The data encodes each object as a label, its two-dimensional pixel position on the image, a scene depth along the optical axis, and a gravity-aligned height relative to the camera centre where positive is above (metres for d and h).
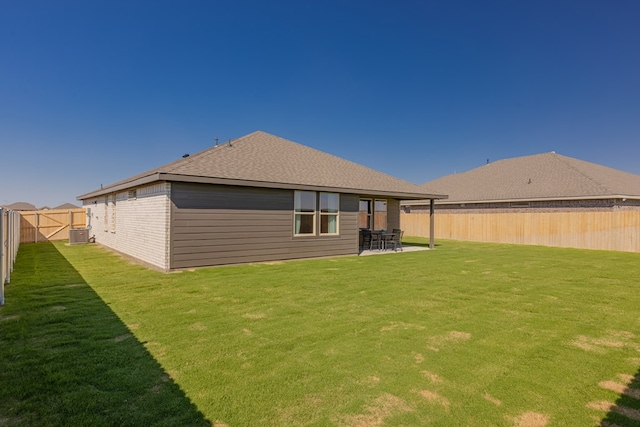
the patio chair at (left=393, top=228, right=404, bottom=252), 14.73 -0.81
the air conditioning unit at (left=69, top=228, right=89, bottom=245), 16.34 -1.00
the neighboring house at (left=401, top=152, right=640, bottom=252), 16.98 +0.88
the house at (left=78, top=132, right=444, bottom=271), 8.97 +0.42
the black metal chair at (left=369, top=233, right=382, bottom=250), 14.53 -1.05
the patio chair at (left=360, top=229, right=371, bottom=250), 14.82 -0.96
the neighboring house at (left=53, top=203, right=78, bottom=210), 52.97 +1.97
